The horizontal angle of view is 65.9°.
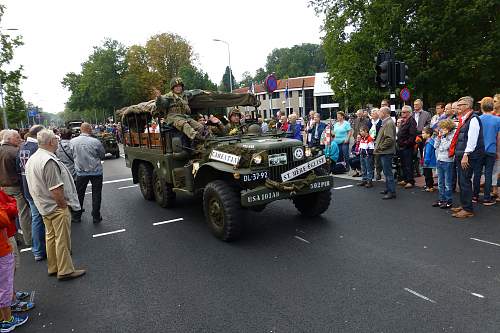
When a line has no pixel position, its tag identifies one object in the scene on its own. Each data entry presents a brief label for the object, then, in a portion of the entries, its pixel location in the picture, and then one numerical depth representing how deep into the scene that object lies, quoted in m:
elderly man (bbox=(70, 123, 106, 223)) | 7.30
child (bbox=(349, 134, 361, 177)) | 10.49
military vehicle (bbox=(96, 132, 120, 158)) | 20.52
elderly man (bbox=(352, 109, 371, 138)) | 10.94
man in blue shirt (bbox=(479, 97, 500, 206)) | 6.92
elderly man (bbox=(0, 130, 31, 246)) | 6.10
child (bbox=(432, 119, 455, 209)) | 6.93
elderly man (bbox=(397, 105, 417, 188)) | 8.66
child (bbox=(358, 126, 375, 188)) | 9.09
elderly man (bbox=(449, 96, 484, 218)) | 6.25
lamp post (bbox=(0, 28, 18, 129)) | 27.81
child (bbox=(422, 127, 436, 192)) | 8.25
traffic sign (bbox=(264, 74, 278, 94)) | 12.46
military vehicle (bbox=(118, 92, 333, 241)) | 5.64
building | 65.06
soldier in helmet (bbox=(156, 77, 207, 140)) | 6.80
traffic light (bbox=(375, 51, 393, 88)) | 11.04
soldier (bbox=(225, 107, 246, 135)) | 7.65
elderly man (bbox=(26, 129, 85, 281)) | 4.52
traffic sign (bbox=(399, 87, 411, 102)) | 16.62
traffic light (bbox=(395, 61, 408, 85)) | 11.12
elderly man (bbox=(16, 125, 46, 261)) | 5.64
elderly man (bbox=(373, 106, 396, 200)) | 7.91
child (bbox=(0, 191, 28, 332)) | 3.62
